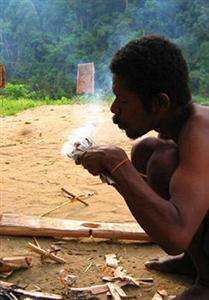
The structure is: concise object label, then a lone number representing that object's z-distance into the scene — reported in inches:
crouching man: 78.4
